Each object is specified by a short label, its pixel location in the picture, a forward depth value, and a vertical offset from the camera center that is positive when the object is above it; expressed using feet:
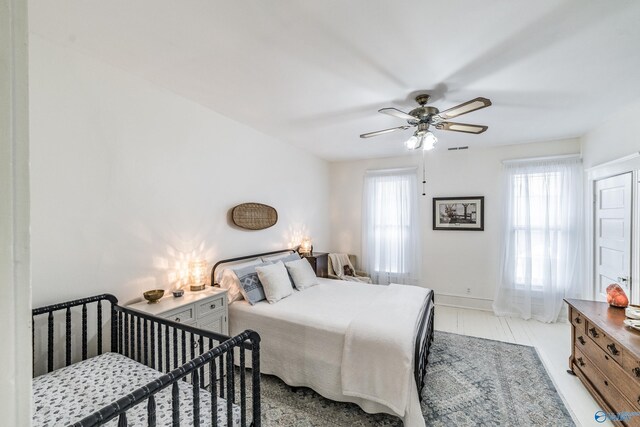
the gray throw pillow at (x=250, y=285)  9.76 -2.47
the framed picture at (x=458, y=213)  15.20 +0.09
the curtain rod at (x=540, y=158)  13.17 +2.71
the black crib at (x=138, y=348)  3.55 -2.49
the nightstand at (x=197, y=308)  7.45 -2.61
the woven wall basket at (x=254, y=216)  11.27 -0.07
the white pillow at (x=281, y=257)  12.20 -1.92
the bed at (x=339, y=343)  6.95 -3.55
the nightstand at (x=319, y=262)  14.55 -2.53
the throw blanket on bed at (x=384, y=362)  6.75 -3.68
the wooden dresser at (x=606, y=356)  6.23 -3.58
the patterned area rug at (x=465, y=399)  7.19 -5.15
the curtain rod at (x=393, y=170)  16.42 +2.65
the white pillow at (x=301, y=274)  11.59 -2.50
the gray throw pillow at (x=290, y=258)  11.89 -1.94
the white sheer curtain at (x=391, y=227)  16.38 -0.72
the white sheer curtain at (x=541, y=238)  13.20 -1.13
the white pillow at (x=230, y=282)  9.84 -2.38
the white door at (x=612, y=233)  9.64 -0.66
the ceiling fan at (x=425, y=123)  8.48 +2.84
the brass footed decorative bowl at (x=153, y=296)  7.63 -2.19
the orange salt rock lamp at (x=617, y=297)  8.27 -2.42
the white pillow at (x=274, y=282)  10.00 -2.46
